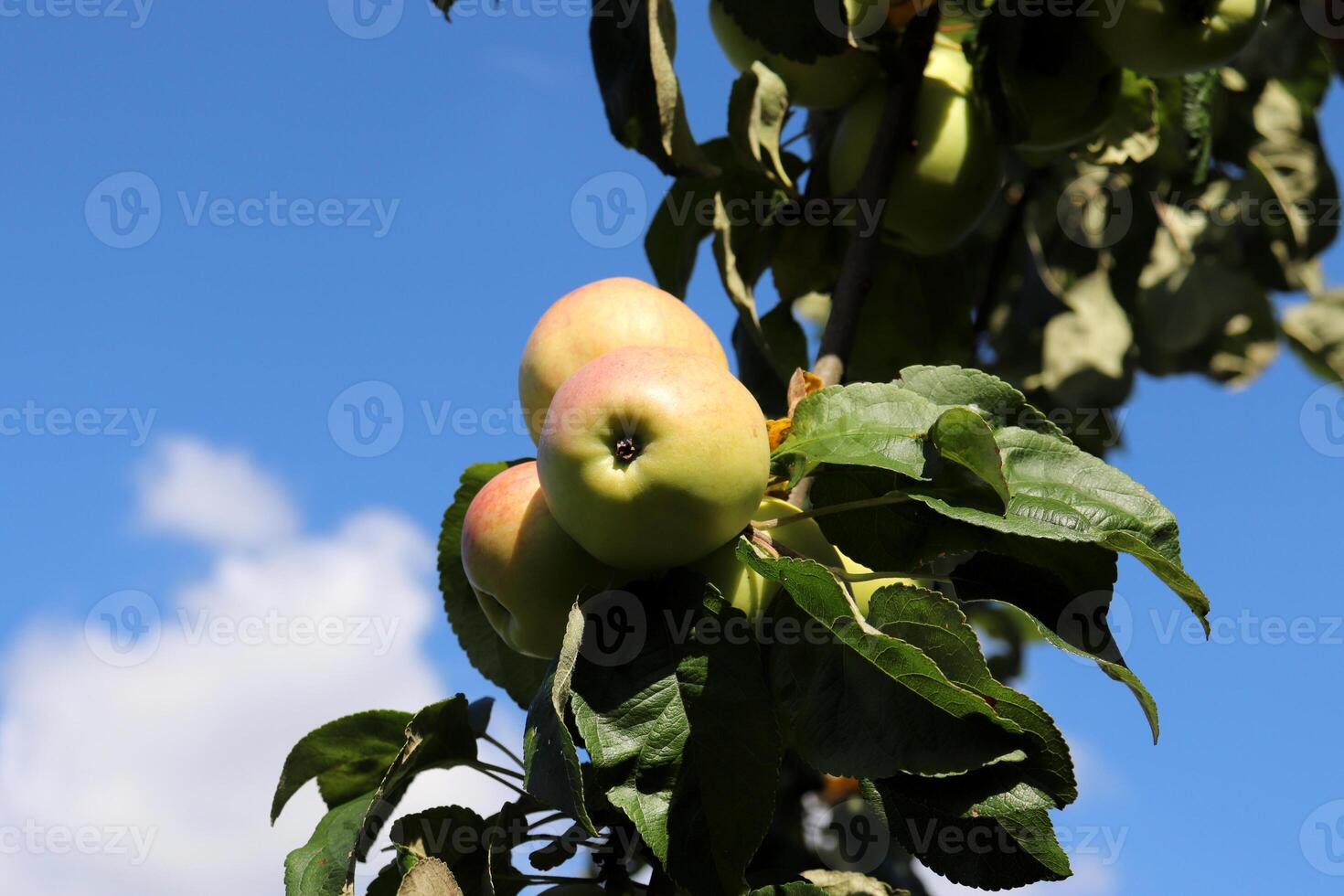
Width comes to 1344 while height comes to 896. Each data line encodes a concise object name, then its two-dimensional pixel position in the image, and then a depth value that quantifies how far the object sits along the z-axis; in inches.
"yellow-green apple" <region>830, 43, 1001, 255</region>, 47.8
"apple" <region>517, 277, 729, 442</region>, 43.2
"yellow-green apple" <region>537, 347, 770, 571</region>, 40.7
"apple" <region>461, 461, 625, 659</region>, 42.3
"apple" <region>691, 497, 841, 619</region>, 42.1
